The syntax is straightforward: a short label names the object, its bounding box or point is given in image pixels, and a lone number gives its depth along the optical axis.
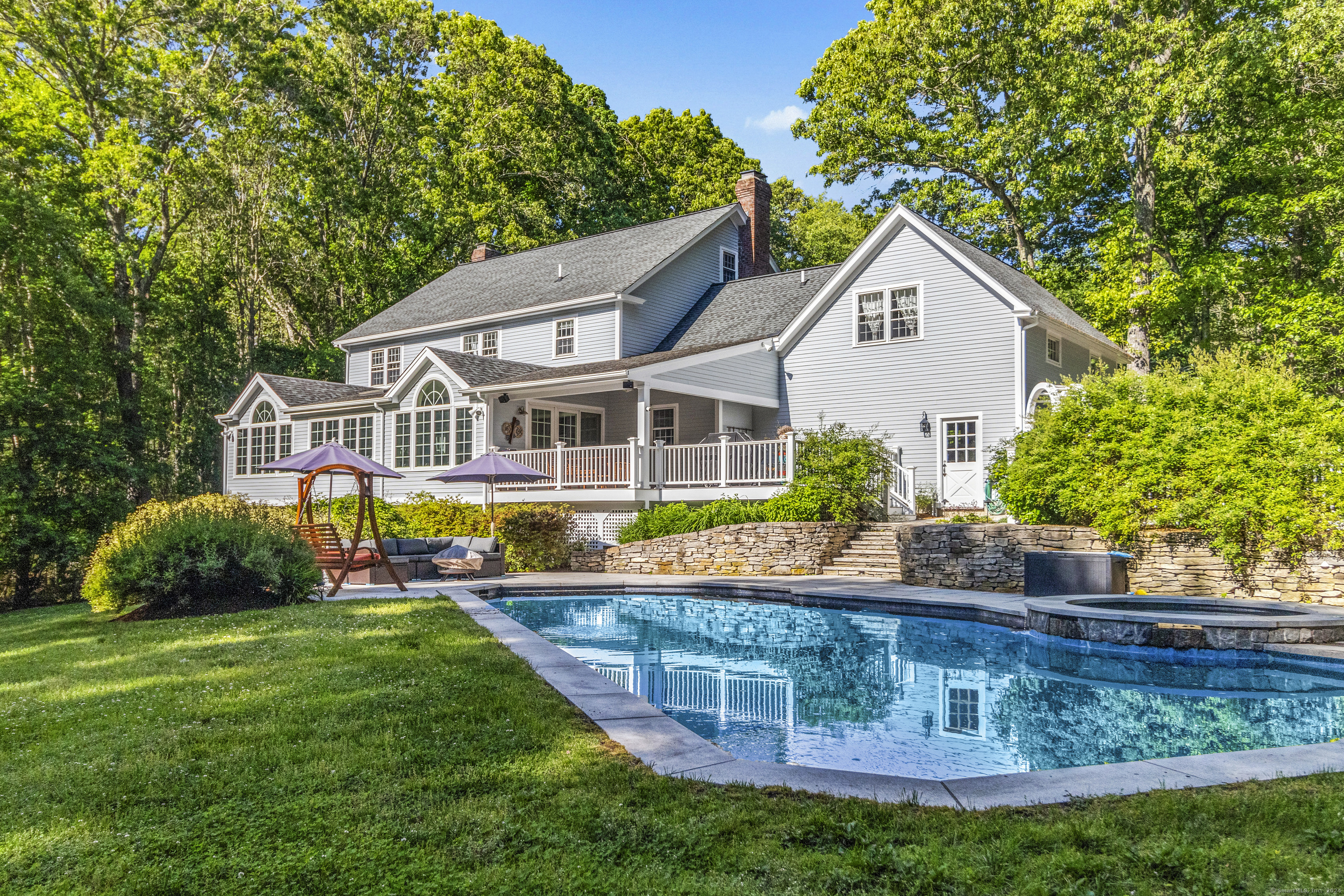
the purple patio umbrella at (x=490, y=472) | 17.41
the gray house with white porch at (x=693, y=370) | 19.78
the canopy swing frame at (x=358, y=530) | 13.61
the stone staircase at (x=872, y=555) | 15.72
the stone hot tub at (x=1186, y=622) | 8.66
